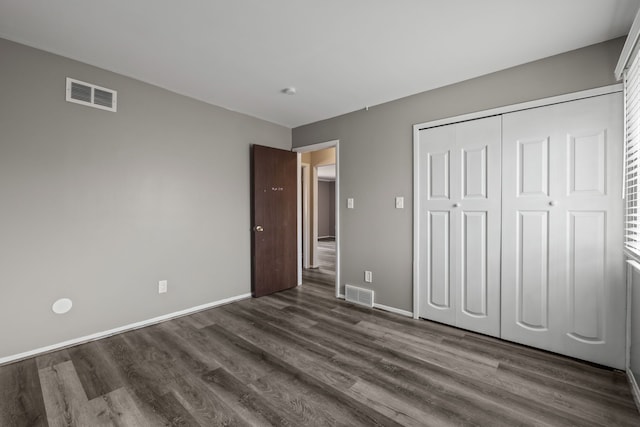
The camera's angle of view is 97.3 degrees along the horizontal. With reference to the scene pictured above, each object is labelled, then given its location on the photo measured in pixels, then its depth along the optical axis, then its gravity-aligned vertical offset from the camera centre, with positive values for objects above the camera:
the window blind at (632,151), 1.74 +0.40
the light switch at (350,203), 3.61 +0.12
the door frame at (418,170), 2.54 +0.45
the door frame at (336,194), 3.71 +0.24
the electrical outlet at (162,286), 2.98 -0.79
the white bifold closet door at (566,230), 2.05 -0.14
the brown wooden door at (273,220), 3.78 -0.10
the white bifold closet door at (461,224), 2.58 -0.12
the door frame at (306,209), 5.45 +0.07
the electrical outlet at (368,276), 3.43 -0.79
